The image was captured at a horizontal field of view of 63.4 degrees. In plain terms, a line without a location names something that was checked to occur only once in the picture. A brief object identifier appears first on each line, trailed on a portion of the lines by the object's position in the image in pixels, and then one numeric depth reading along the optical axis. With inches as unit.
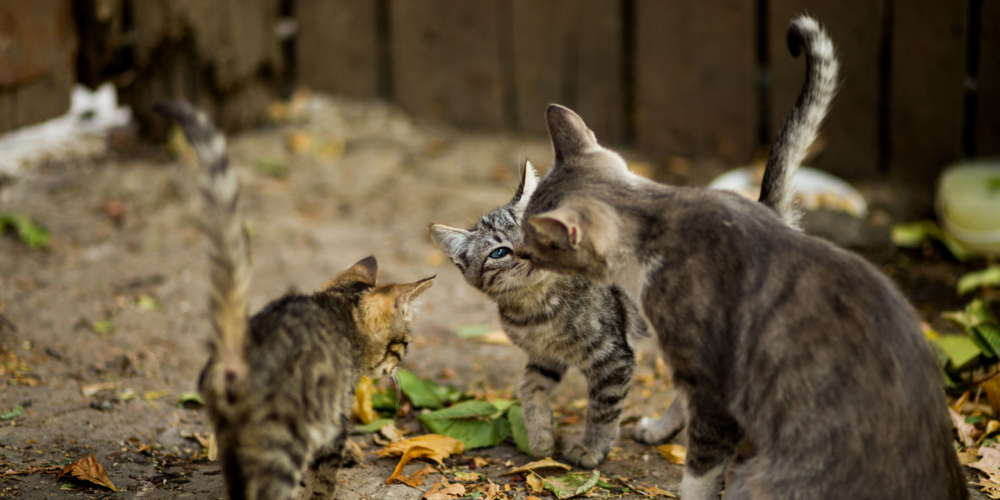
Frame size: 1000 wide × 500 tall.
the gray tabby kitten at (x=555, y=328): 147.0
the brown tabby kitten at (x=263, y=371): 96.7
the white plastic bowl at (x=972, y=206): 213.3
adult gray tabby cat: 103.4
